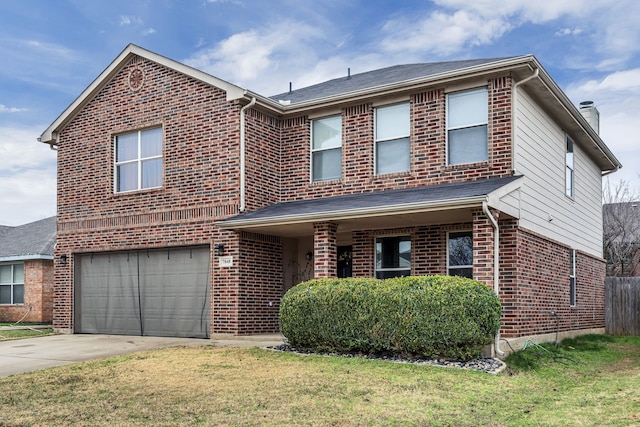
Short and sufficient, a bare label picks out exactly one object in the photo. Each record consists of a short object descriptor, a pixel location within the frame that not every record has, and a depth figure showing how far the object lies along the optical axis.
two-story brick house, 12.36
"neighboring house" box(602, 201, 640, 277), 28.28
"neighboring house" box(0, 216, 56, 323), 21.64
